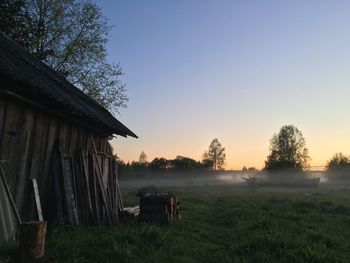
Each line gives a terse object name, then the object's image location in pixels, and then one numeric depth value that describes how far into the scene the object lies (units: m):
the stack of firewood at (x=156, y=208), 12.98
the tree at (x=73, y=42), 28.25
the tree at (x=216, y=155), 113.25
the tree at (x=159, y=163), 88.81
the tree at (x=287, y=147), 90.62
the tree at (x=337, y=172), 59.68
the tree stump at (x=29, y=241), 7.10
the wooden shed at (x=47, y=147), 8.98
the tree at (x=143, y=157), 133.73
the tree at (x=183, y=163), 87.71
